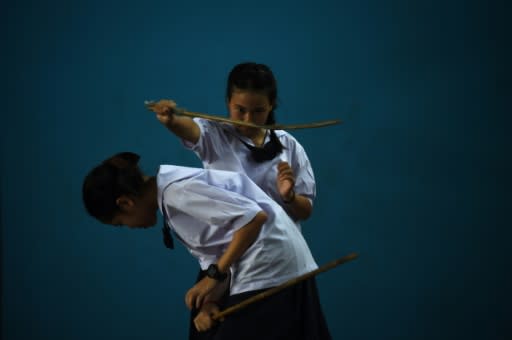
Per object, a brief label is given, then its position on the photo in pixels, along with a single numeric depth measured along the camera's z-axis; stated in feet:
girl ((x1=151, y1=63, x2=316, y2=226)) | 25.06
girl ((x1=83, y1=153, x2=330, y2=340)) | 24.05
